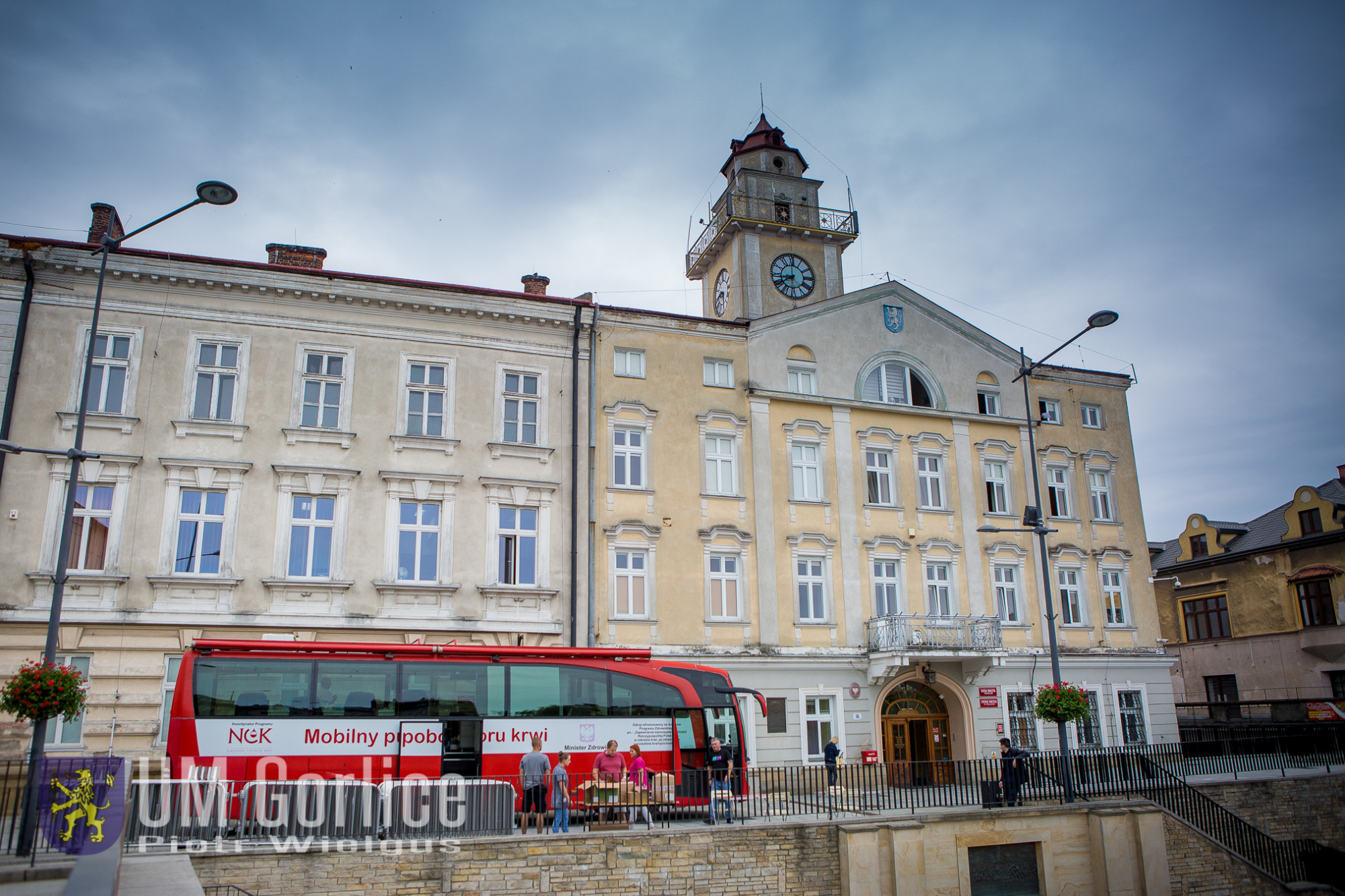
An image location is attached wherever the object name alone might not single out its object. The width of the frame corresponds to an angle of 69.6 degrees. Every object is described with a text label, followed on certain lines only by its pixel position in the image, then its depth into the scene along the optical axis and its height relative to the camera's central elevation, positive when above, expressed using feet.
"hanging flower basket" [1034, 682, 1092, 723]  76.59 -0.04
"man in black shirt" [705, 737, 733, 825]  62.28 -4.57
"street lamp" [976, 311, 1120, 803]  72.18 +13.68
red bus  59.16 +0.09
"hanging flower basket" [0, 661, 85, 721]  50.24 +1.10
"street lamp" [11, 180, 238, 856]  51.08 +14.06
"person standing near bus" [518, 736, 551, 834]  58.03 -3.90
